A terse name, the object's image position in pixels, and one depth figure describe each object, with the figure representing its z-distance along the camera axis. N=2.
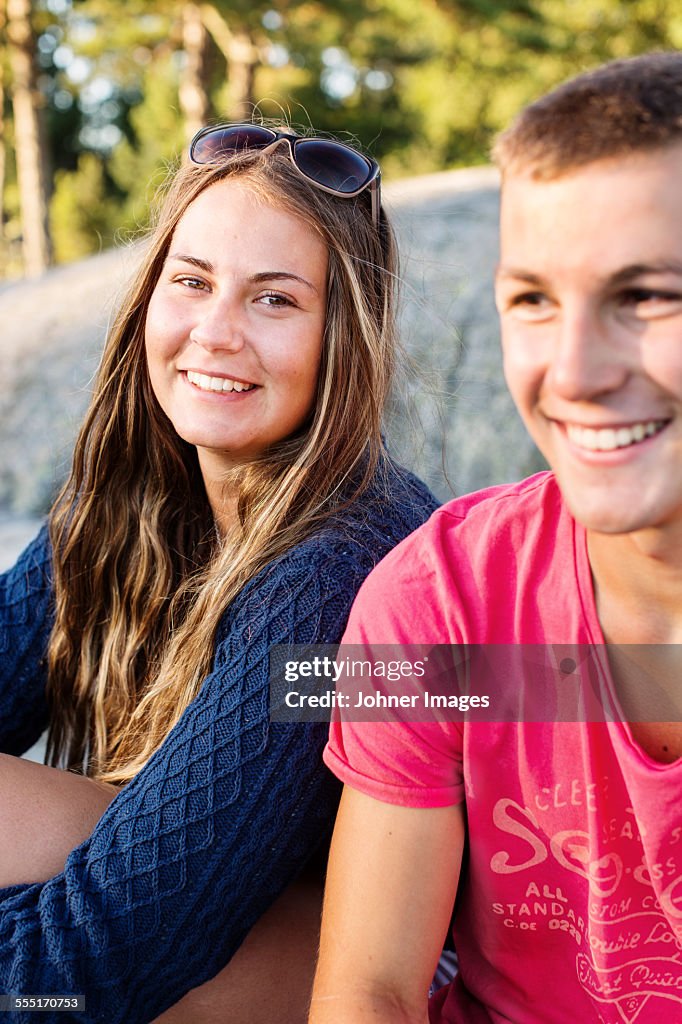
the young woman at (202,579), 1.82
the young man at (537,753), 1.27
